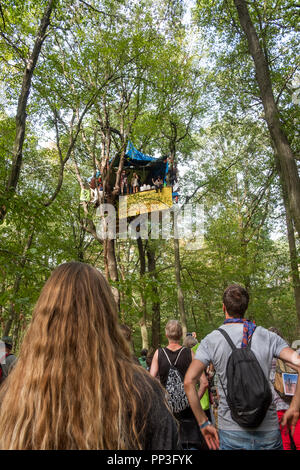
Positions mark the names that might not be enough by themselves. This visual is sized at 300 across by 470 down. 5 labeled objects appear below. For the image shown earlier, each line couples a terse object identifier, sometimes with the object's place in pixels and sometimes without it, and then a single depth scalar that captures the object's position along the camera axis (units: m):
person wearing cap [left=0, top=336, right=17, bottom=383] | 5.05
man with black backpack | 2.51
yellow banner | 15.76
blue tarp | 16.20
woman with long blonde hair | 1.23
